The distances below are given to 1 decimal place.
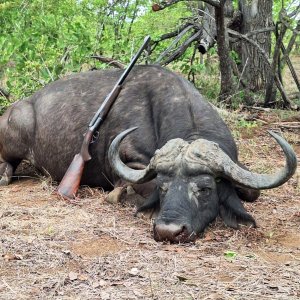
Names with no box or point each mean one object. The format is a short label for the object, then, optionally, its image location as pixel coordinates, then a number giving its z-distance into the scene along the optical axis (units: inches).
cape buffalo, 198.4
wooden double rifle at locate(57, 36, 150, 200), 248.7
